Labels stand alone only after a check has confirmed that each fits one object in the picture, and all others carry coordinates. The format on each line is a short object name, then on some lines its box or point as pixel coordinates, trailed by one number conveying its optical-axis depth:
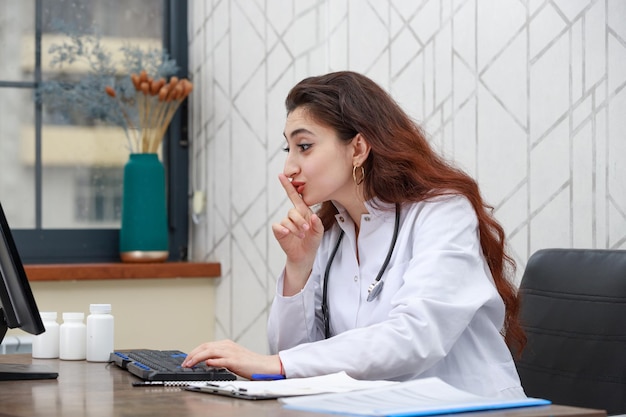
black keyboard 2.65
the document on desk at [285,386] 2.44
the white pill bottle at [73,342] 3.12
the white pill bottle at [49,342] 3.16
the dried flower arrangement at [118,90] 4.56
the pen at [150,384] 2.64
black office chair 2.97
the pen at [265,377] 2.65
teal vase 4.52
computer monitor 2.84
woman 2.81
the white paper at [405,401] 2.25
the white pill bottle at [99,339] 3.08
